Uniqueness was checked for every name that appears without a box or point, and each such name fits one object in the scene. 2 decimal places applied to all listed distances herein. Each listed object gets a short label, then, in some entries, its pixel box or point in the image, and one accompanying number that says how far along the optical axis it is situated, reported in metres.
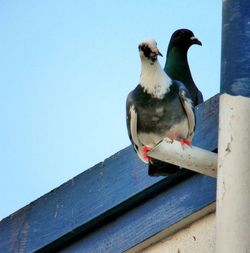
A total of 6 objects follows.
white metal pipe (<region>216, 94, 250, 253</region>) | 7.15
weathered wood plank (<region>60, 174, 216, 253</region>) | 9.07
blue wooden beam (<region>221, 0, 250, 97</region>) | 8.59
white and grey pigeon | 9.24
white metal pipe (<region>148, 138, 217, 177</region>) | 7.89
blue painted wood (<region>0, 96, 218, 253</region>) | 9.35
